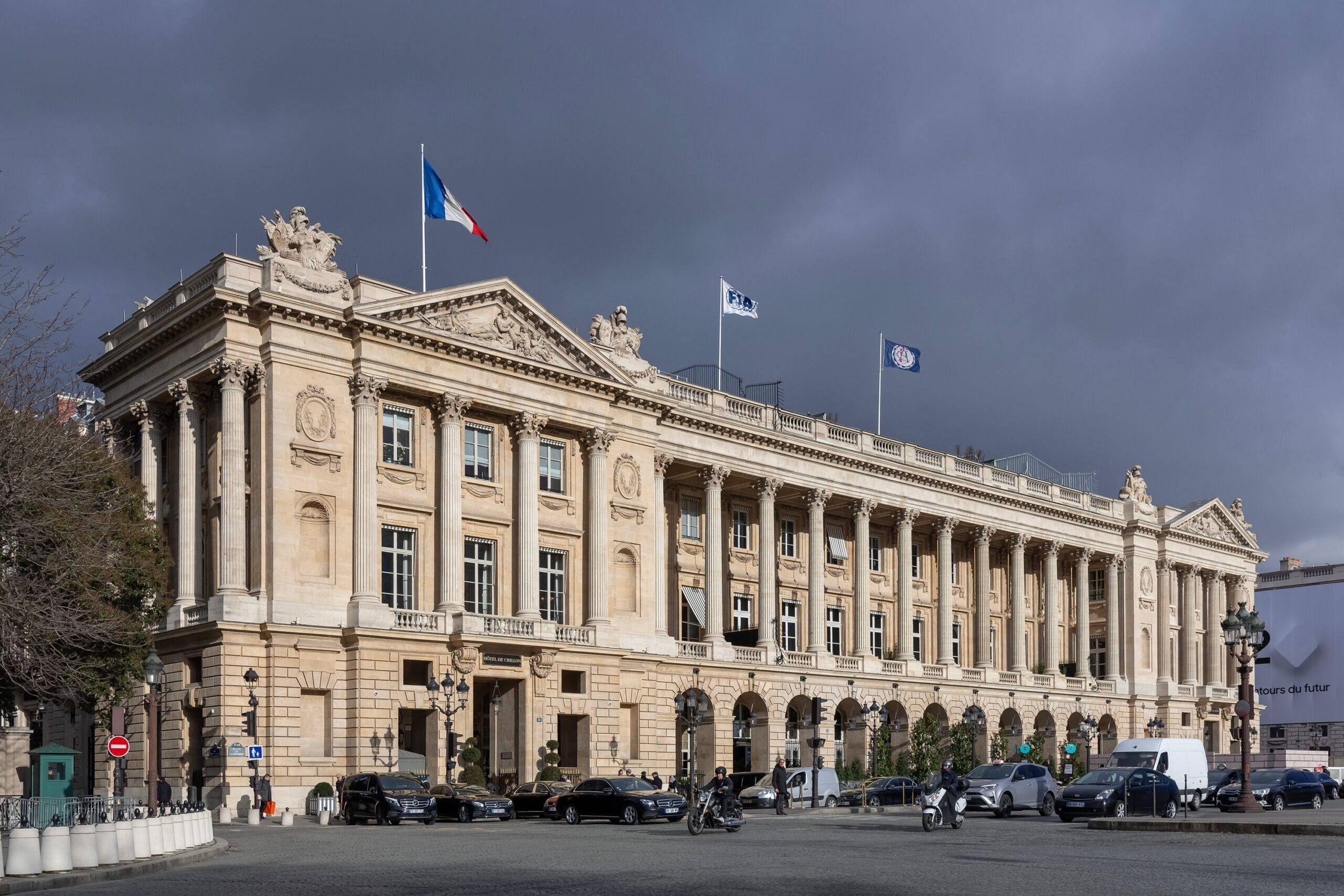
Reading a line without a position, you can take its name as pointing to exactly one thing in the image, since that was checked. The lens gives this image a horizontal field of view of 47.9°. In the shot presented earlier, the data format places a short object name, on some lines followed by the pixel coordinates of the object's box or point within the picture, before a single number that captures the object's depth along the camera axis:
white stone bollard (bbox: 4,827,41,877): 23.30
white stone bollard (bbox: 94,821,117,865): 25.06
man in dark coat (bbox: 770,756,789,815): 49.28
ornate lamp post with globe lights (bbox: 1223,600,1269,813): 40.47
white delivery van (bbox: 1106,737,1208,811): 50.00
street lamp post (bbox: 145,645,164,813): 34.31
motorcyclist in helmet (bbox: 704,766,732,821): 37.06
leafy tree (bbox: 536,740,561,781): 54.31
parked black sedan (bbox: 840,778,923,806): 54.44
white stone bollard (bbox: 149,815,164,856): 27.25
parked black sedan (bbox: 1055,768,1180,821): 42.12
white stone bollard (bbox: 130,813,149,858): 26.42
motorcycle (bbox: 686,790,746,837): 36.59
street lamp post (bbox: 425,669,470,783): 51.25
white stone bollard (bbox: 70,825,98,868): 24.42
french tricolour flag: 56.38
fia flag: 68.94
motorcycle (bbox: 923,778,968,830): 36.72
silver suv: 47.84
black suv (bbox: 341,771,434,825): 42.88
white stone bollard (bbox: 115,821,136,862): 25.61
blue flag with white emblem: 75.00
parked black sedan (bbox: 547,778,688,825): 43.91
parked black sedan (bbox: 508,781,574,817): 48.44
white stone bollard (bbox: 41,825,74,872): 23.69
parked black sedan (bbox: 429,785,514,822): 45.03
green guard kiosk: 36.56
